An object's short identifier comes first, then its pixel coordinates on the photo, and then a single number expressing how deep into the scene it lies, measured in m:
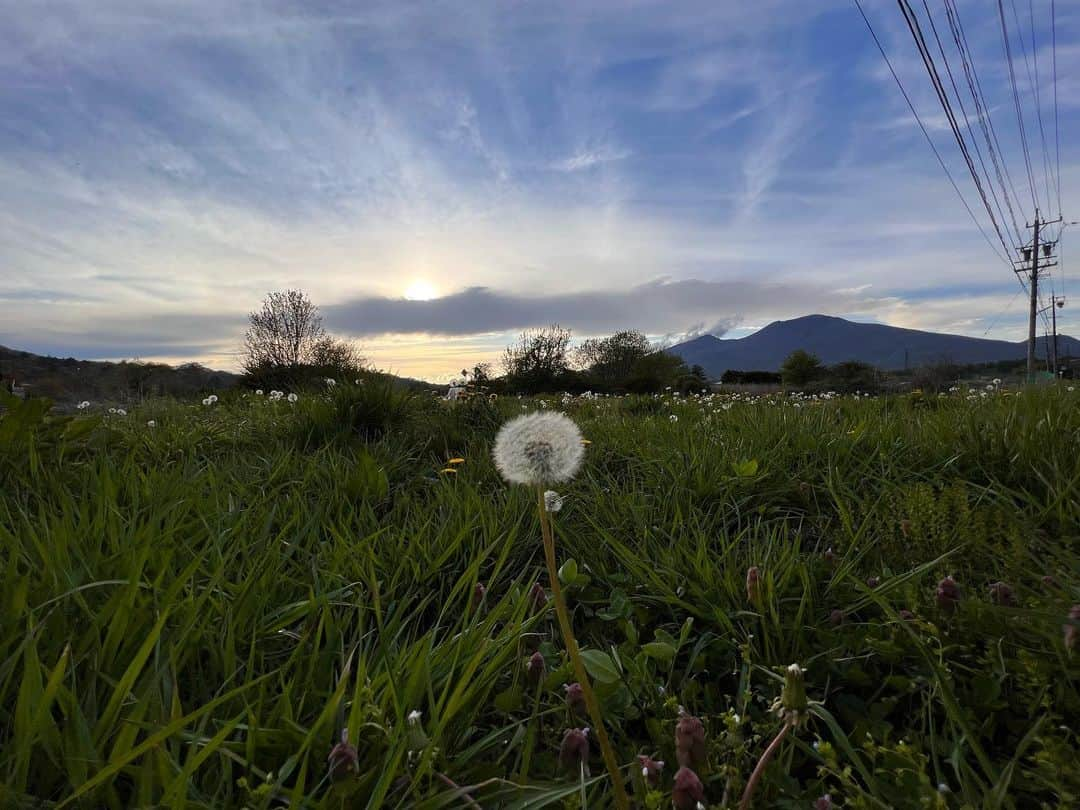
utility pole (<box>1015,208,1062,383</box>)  36.72
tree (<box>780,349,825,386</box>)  54.78
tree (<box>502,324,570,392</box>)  38.19
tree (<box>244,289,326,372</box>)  35.34
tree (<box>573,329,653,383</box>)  50.28
